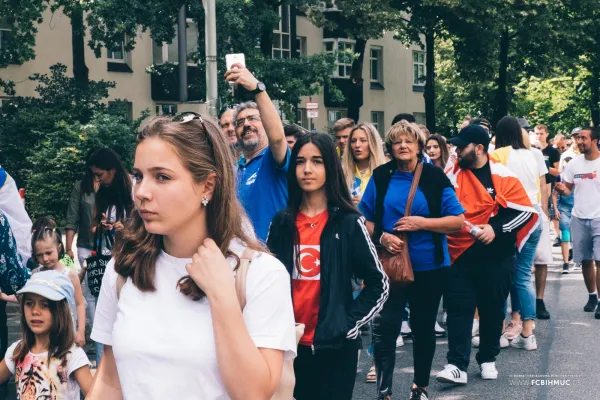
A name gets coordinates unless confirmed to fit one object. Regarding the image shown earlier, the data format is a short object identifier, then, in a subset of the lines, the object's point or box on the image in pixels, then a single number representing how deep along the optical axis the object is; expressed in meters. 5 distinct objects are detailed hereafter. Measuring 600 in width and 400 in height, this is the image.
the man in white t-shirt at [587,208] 10.77
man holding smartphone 5.25
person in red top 4.86
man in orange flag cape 7.56
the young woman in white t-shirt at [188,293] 2.38
